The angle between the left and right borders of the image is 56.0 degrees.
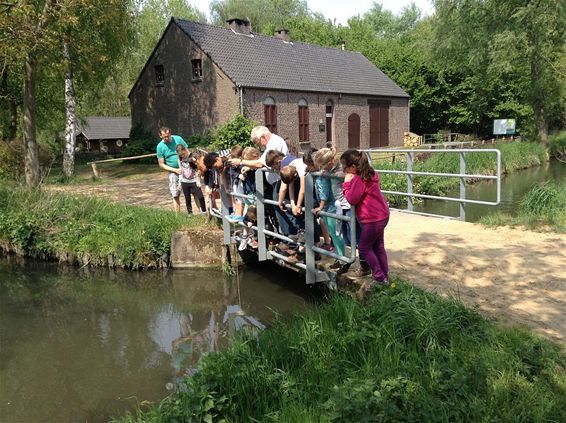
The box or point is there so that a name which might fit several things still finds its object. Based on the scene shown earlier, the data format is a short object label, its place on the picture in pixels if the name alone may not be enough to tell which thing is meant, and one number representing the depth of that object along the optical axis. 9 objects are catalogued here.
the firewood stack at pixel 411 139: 35.62
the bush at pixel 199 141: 25.53
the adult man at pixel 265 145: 6.62
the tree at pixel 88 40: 13.86
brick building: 26.38
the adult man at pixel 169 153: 9.50
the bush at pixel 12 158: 16.73
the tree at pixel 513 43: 24.95
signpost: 31.97
